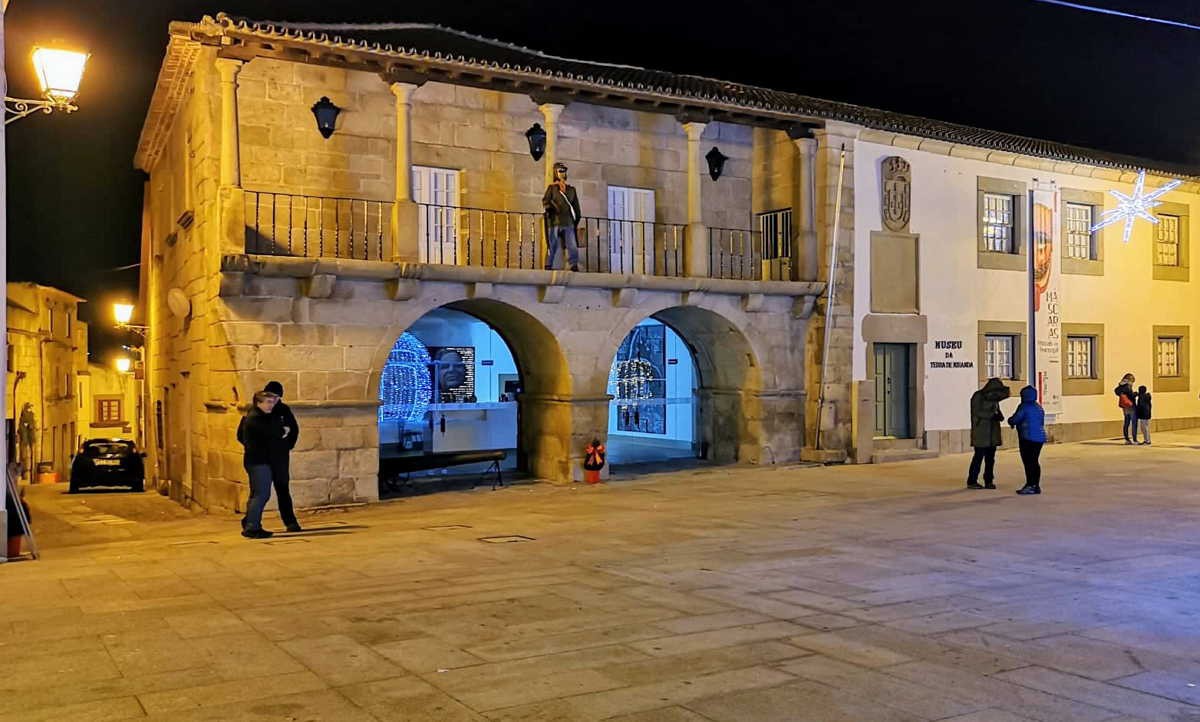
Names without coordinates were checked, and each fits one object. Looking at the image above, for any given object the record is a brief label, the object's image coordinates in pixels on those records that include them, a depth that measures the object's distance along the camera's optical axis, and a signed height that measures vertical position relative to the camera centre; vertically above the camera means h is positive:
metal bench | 14.09 -1.23
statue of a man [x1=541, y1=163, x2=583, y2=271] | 14.61 +2.16
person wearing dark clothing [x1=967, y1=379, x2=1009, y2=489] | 13.55 -0.74
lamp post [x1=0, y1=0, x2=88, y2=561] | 8.76 +2.46
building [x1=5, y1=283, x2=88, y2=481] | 30.45 -0.04
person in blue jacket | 13.04 -0.80
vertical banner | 20.50 +1.42
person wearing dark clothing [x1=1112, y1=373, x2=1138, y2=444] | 20.52 -0.69
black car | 24.14 -2.19
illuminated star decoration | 21.58 +3.31
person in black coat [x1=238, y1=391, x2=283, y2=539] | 10.12 -0.75
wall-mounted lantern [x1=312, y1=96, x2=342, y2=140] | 14.04 +3.43
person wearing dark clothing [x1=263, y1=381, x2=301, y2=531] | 10.22 -0.74
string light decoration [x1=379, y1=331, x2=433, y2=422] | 18.02 -0.22
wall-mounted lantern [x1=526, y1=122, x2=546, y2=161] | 15.65 +3.45
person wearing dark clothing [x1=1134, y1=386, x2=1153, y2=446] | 20.12 -0.81
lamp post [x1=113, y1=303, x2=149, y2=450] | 23.76 +0.72
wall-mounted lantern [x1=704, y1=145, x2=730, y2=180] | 17.33 +3.41
